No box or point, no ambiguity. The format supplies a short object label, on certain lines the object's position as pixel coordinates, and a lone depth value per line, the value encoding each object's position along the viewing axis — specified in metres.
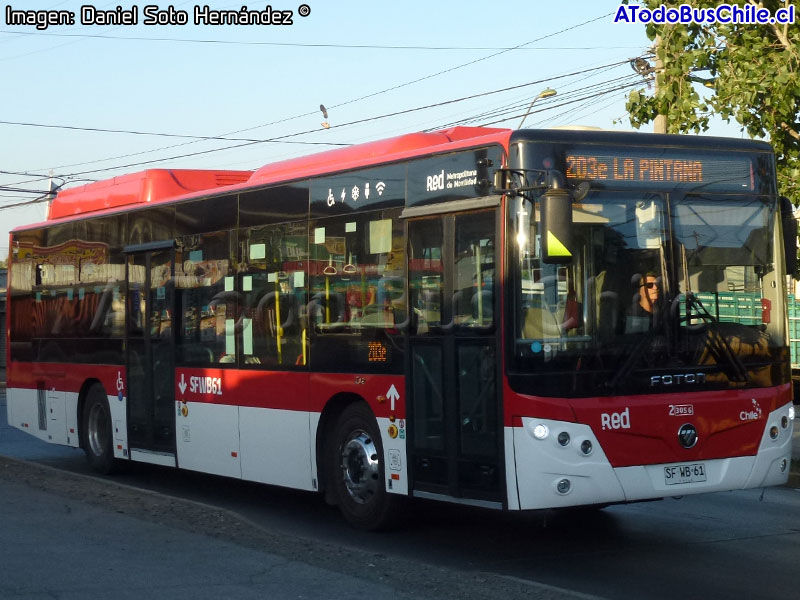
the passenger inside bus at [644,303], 9.38
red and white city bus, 9.12
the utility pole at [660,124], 19.10
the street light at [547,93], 24.64
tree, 13.12
